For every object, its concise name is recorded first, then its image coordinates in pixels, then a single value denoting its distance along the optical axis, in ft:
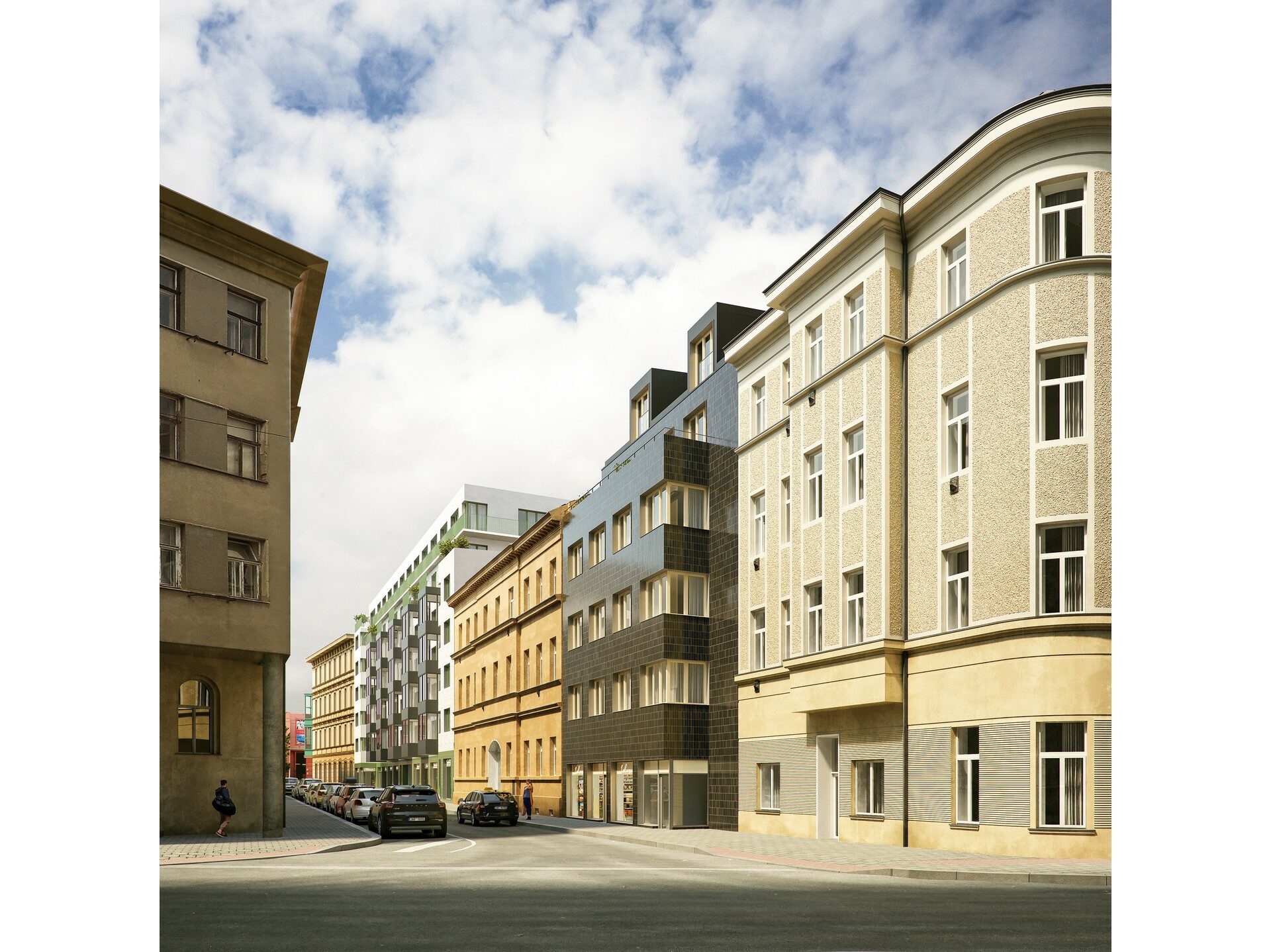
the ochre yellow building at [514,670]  188.14
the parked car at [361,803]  143.13
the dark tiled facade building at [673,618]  133.49
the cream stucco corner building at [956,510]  80.02
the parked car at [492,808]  144.66
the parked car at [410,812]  115.75
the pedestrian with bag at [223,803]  97.86
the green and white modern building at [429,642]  271.49
